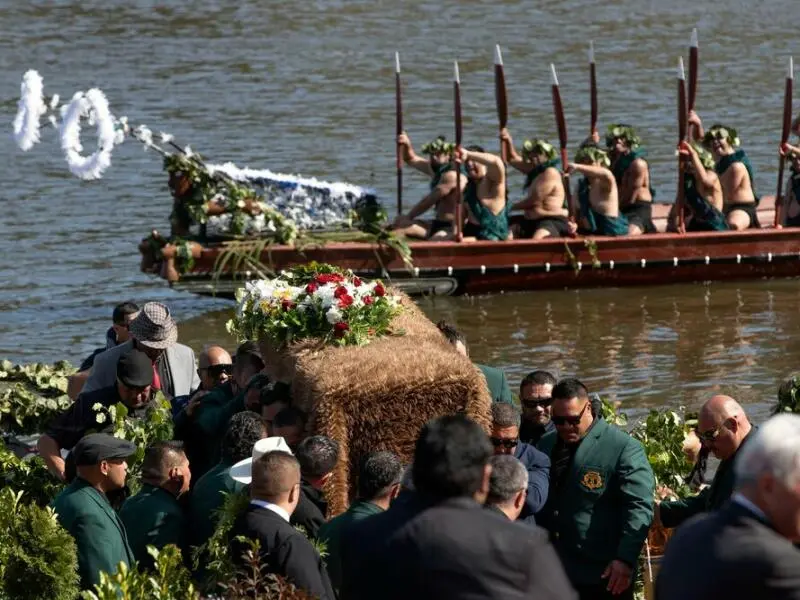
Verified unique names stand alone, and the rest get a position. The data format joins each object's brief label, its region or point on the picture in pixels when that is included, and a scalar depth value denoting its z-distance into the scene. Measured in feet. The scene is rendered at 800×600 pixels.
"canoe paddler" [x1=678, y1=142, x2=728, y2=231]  119.65
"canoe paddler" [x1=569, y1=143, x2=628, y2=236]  118.93
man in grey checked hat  62.28
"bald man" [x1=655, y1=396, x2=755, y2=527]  49.01
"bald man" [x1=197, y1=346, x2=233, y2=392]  64.64
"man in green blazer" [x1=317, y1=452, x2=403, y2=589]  45.83
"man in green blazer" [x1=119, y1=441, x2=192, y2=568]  48.14
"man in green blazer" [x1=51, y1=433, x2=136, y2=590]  46.14
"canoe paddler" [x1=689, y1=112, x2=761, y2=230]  121.90
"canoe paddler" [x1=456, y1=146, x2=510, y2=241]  118.42
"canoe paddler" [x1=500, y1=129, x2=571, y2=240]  121.08
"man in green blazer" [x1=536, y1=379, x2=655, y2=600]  51.26
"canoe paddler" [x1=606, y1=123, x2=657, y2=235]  122.72
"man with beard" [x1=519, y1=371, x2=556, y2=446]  58.90
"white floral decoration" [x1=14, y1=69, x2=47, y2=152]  97.19
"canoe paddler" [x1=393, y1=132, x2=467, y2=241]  121.49
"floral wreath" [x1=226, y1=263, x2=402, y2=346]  58.54
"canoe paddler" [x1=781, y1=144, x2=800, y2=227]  120.98
